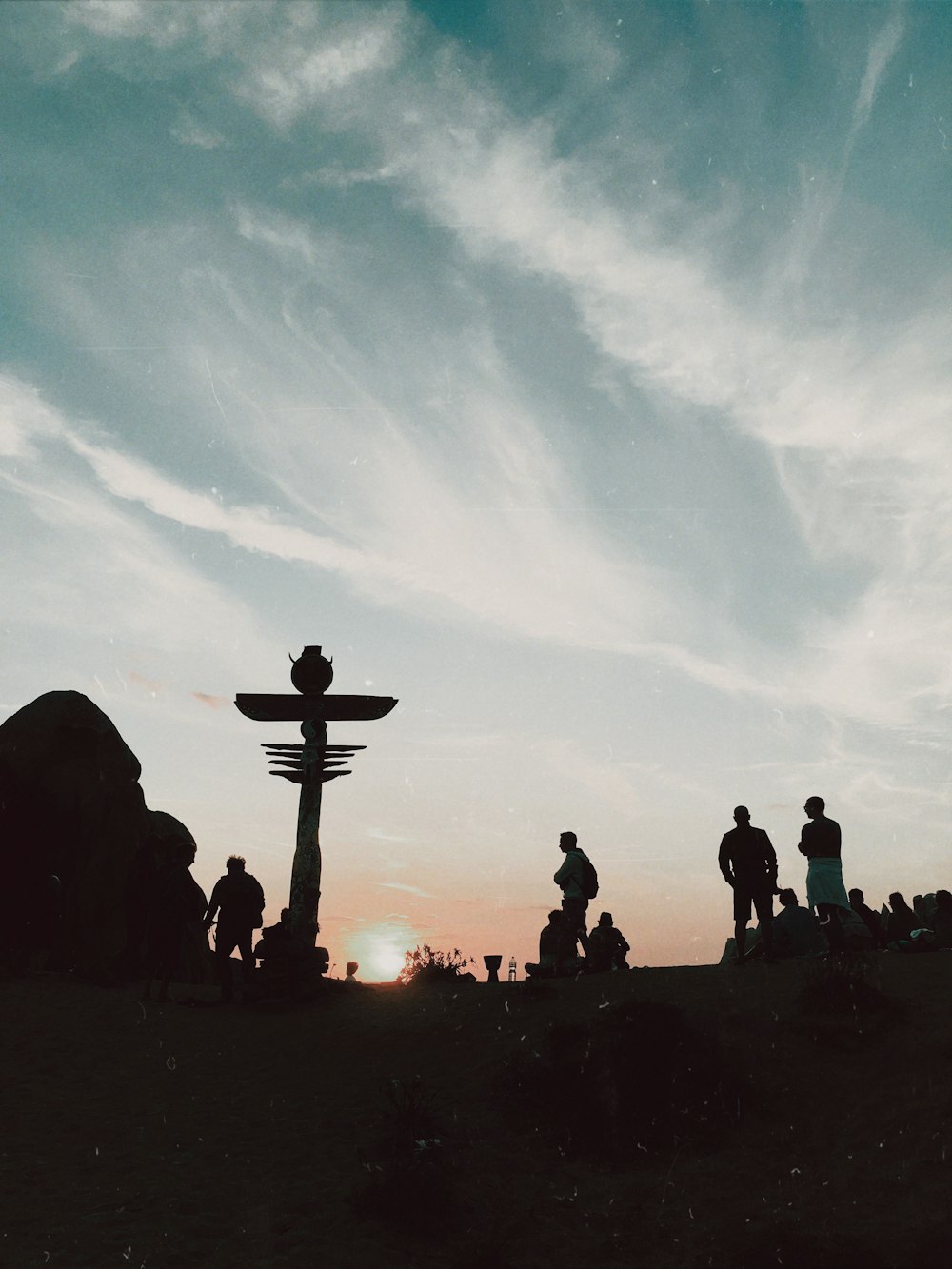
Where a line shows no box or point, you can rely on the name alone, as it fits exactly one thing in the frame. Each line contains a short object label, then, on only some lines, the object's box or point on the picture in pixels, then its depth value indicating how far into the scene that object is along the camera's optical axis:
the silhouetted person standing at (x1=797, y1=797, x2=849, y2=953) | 10.74
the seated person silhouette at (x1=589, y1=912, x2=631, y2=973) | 13.66
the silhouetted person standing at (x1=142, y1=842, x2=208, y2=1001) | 13.17
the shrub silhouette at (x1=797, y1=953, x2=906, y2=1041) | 9.06
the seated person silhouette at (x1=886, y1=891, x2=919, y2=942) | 13.37
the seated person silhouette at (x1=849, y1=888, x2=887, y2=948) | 13.98
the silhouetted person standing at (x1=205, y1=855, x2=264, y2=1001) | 12.84
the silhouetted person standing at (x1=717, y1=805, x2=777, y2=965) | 10.95
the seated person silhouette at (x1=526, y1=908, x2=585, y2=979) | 12.88
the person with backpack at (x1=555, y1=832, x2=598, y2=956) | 12.46
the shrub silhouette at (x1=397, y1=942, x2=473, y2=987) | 14.58
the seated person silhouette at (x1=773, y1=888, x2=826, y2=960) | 12.03
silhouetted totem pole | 14.36
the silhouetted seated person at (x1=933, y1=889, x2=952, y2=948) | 12.12
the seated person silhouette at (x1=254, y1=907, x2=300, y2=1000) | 13.11
